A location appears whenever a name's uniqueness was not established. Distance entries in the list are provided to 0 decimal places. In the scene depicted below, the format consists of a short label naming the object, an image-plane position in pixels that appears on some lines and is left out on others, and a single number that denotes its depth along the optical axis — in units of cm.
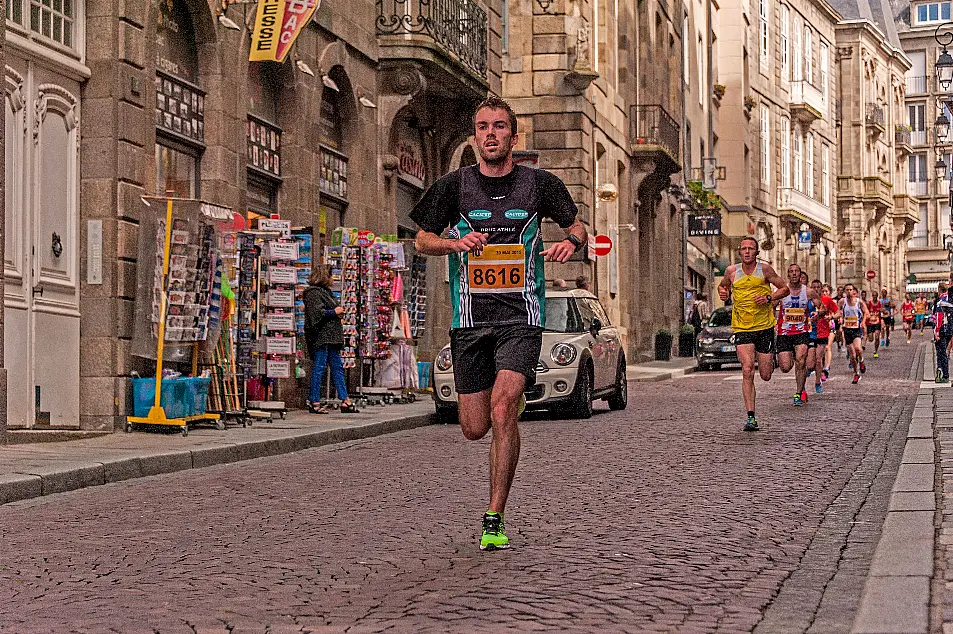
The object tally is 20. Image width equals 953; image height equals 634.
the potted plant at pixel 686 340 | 4219
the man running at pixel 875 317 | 3881
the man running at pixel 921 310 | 6438
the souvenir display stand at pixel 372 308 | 1905
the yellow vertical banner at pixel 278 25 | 1686
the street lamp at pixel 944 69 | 2673
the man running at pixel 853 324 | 2555
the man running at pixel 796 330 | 1898
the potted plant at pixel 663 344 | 3919
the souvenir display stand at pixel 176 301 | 1423
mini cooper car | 1730
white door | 1355
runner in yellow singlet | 1525
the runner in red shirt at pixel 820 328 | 2138
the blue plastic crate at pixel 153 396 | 1427
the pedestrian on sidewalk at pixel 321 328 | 1719
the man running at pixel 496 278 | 709
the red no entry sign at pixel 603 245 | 3012
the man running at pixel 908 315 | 5319
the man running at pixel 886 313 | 4702
